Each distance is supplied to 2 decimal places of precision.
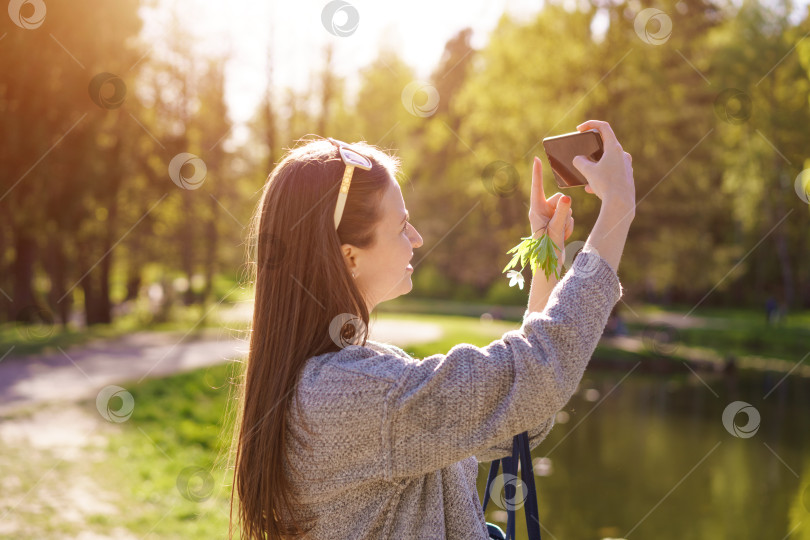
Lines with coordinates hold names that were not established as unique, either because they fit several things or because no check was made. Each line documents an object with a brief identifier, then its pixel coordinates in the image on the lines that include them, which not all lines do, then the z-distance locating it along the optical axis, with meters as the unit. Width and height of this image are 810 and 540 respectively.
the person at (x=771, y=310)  25.10
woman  1.45
